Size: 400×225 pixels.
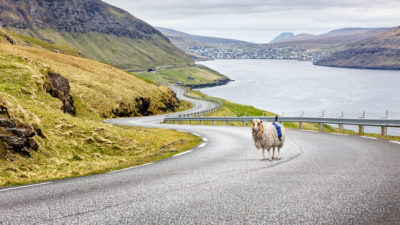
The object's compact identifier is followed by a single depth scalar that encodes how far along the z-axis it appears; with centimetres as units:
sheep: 1155
